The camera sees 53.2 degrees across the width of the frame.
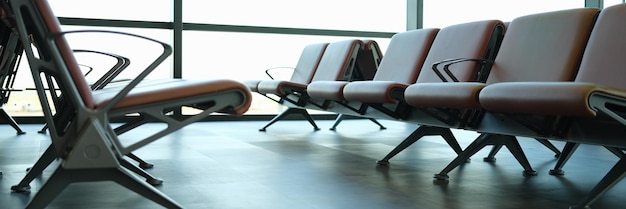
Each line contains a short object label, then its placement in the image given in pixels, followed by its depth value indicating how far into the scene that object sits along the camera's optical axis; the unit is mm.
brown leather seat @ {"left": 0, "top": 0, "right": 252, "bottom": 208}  1589
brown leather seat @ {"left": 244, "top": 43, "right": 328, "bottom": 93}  5502
